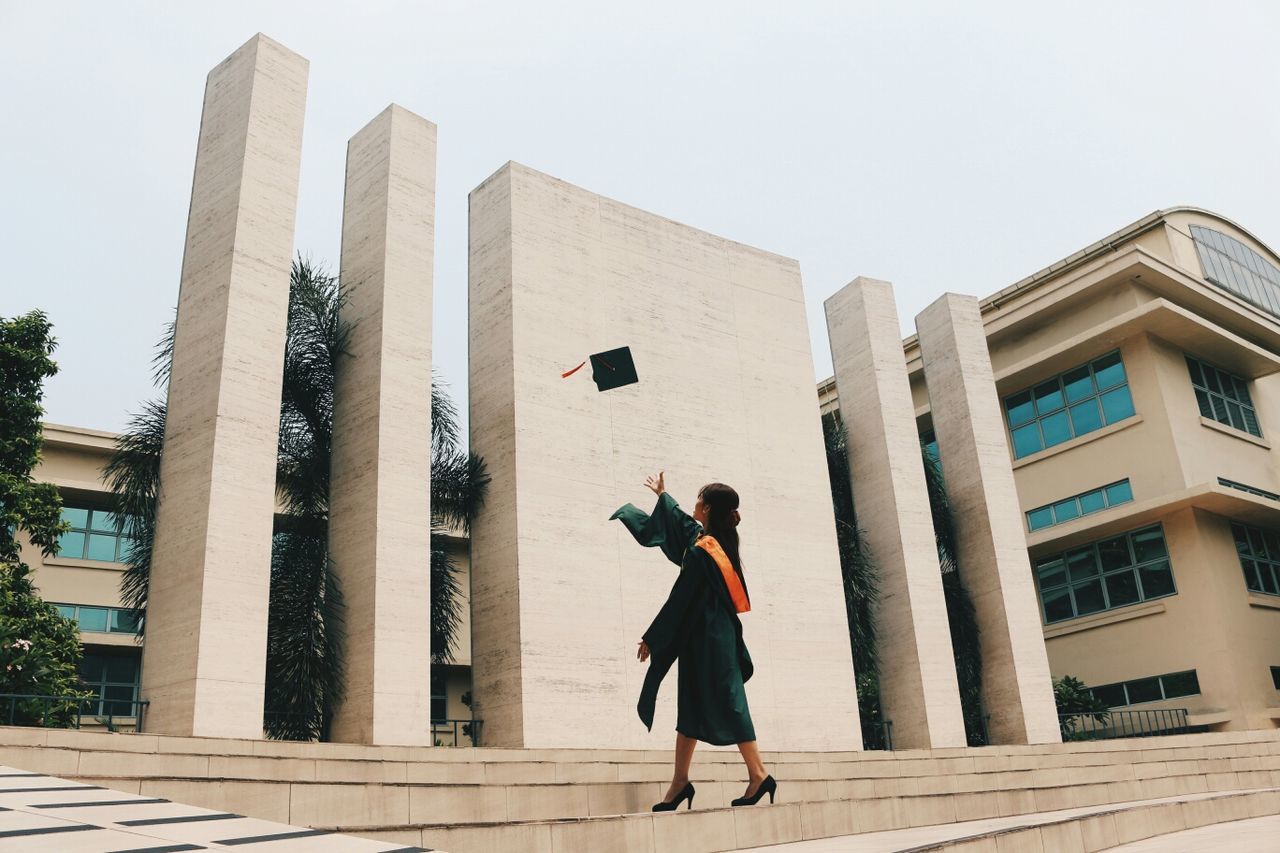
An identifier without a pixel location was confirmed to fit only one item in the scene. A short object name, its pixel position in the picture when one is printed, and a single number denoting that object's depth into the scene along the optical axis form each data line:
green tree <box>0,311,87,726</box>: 12.61
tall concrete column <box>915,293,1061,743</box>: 17.77
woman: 6.48
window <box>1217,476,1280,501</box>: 24.97
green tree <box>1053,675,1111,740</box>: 21.09
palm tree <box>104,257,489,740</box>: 11.47
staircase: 5.14
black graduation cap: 11.19
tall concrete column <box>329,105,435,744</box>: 11.50
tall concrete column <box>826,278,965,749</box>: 16.81
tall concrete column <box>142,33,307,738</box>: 10.38
